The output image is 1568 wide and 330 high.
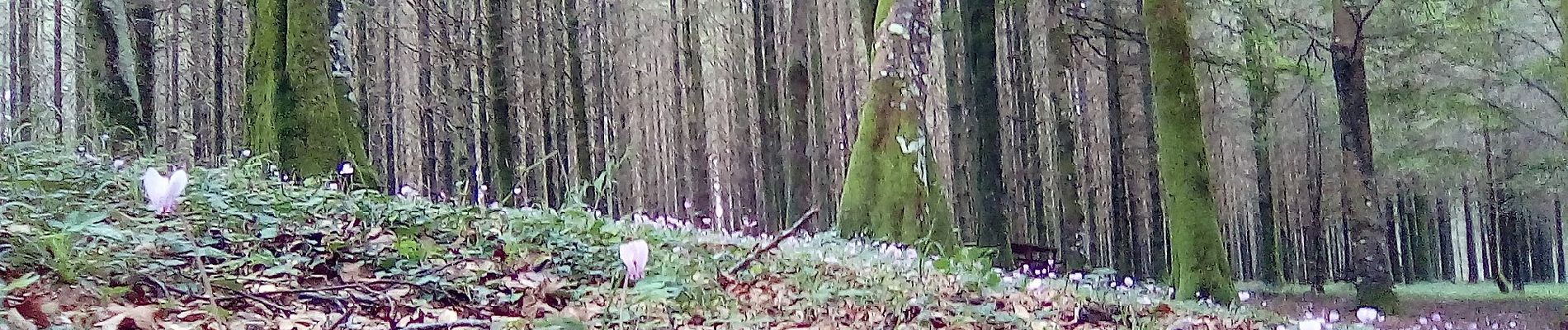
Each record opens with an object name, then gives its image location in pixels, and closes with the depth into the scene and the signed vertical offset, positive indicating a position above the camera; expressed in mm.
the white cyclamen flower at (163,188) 2785 +94
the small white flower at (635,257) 2967 -171
